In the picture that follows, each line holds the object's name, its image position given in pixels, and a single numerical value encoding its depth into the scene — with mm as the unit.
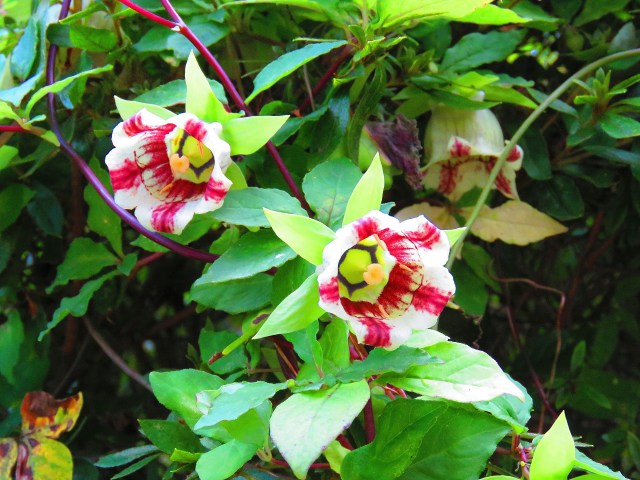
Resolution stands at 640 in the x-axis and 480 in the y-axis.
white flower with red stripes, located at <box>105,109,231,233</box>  474
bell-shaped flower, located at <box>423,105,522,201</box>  662
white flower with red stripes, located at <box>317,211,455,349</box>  409
